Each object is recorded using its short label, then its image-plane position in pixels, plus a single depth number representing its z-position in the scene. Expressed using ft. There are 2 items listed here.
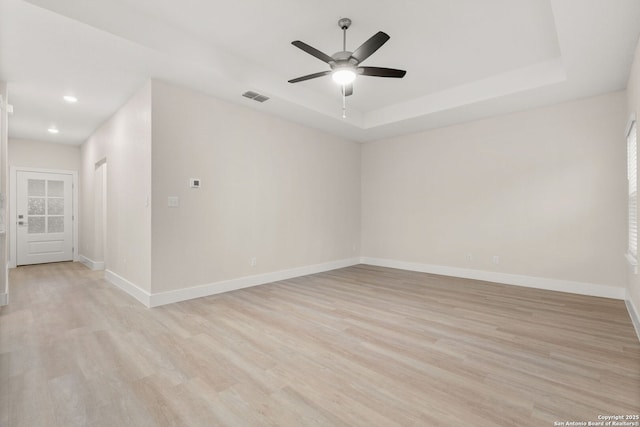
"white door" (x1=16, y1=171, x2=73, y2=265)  21.25
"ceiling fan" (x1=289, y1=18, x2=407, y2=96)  8.96
